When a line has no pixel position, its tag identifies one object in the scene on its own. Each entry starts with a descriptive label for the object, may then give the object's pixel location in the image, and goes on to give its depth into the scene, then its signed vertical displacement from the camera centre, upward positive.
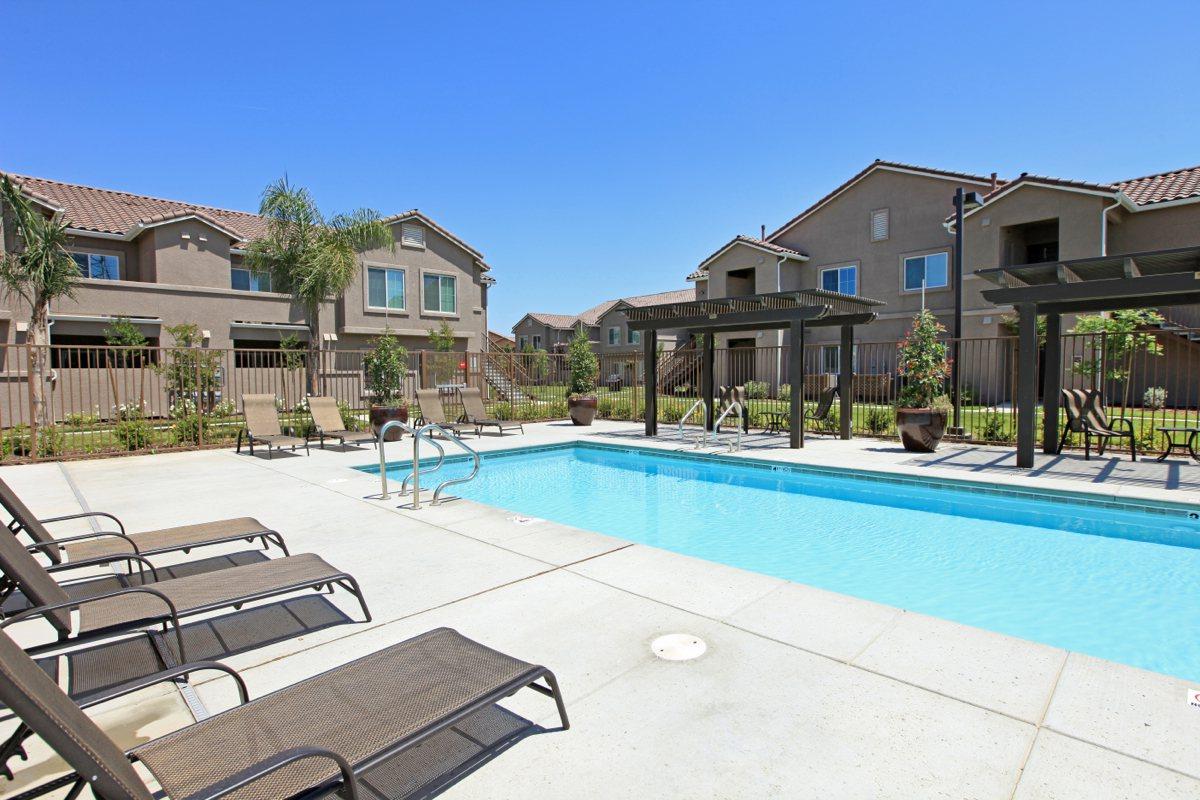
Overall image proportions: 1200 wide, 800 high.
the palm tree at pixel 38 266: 15.78 +3.20
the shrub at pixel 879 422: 13.40 -0.95
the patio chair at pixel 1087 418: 9.43 -0.64
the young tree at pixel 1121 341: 10.99 +0.71
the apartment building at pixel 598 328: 45.34 +4.53
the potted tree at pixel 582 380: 16.41 +0.03
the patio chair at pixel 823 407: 13.38 -0.61
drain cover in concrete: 3.29 -1.49
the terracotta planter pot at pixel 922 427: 10.70 -0.85
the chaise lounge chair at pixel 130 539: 3.80 -1.10
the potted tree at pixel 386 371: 14.16 +0.28
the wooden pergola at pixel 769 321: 11.47 +1.25
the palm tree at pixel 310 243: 18.06 +4.35
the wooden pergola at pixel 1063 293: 8.11 +1.21
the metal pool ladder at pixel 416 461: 6.63 -0.88
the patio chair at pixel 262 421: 11.21 -0.71
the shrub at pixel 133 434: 11.73 -0.95
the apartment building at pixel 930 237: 19.20 +5.32
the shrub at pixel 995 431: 11.61 -1.02
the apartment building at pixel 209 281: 20.23 +3.99
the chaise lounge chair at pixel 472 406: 14.92 -0.59
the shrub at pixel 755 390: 21.69 -0.36
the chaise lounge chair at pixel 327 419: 12.00 -0.74
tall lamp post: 12.26 +1.43
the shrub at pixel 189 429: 12.29 -0.92
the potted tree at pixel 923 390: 10.73 -0.20
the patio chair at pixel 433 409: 14.17 -0.62
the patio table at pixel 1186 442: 9.43 -1.02
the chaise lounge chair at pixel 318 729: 1.49 -1.18
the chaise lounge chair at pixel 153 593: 2.73 -1.13
